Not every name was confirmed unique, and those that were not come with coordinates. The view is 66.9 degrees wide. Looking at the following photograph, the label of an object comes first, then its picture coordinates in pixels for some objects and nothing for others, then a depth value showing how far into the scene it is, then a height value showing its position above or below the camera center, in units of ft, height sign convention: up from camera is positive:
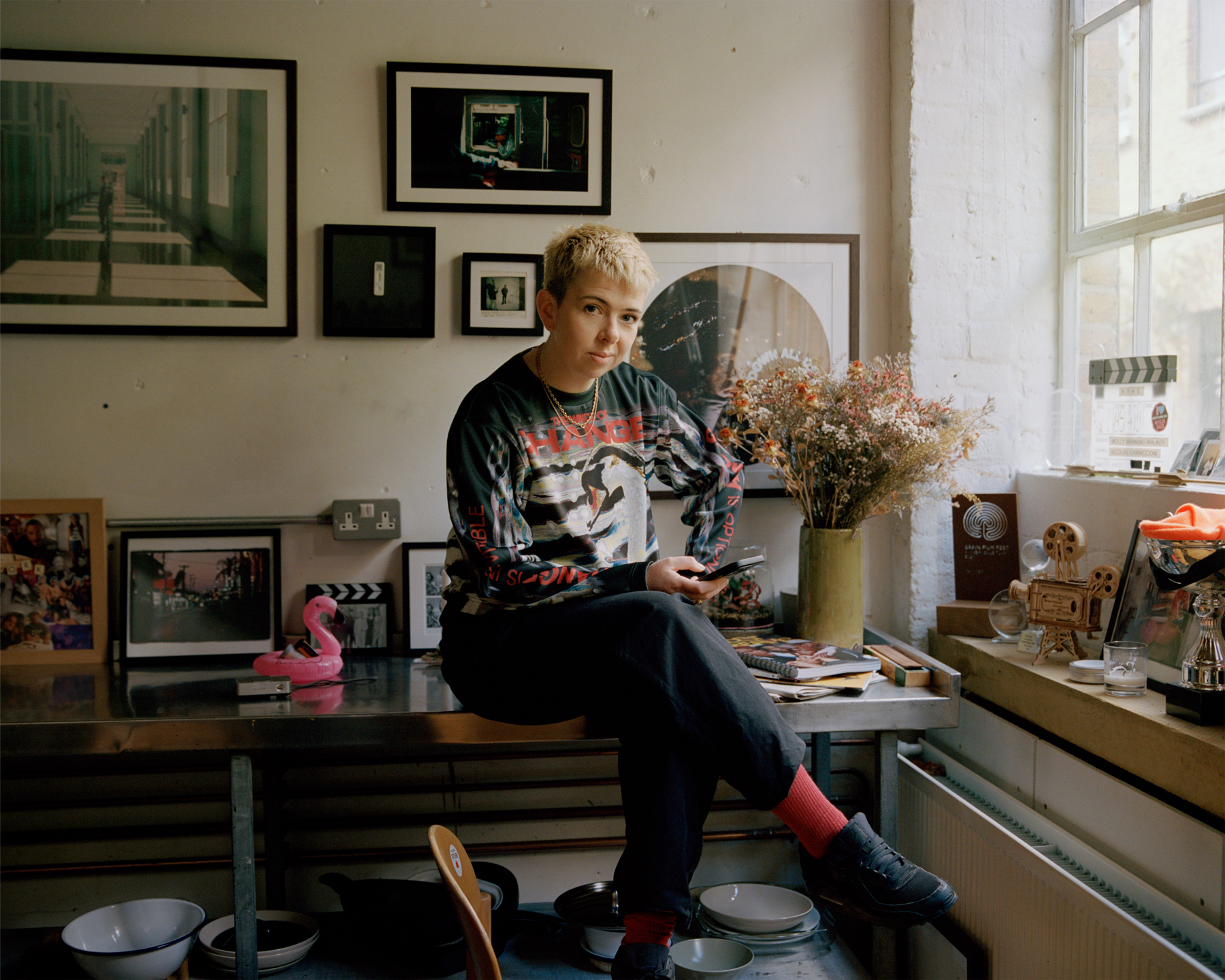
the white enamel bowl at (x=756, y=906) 6.99 -3.41
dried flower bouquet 7.10 +0.31
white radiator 4.90 -2.51
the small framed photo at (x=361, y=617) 8.08 -1.23
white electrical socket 8.06 -0.37
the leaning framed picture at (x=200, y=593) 7.88 -1.00
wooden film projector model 6.56 -0.85
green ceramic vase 7.36 -0.87
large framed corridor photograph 7.80 +2.39
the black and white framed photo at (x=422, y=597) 8.09 -1.06
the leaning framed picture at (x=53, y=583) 7.75 -0.90
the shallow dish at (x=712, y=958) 6.52 -3.49
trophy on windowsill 5.24 -0.82
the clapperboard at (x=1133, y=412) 6.99 +0.52
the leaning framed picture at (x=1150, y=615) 6.21 -0.95
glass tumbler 6.00 -1.25
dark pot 6.72 -3.30
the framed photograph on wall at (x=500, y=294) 8.09 +1.60
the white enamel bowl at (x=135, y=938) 6.16 -3.27
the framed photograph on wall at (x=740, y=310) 8.28 +1.51
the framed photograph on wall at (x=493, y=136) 8.00 +2.96
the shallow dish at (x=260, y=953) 6.66 -3.46
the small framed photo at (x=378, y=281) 8.00 +1.70
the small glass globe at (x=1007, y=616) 7.42 -1.11
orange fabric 5.19 -0.28
